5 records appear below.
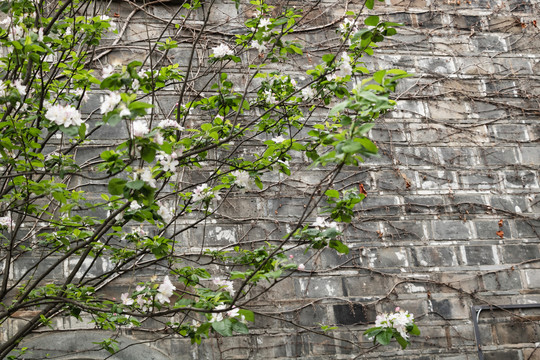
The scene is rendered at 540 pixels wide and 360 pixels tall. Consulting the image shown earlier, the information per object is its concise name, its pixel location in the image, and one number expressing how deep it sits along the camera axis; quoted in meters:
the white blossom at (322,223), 2.26
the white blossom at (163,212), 2.18
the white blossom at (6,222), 2.68
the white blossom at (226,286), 2.21
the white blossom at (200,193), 2.44
